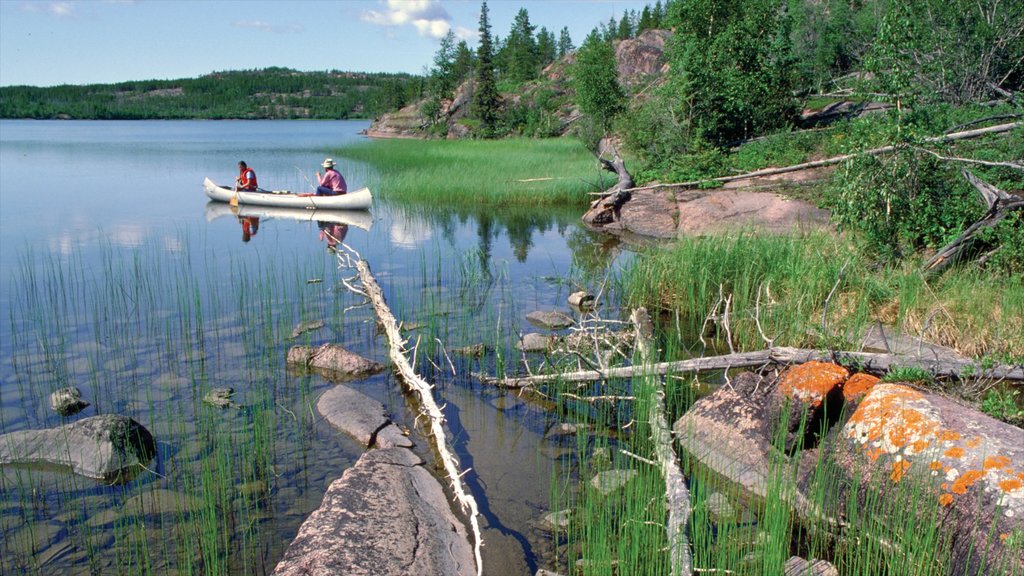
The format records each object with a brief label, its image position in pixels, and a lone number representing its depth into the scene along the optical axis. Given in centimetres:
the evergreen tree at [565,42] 10682
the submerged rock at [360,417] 600
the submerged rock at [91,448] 536
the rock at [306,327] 867
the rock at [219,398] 658
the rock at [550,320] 915
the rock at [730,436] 542
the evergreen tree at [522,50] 7375
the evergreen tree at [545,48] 8900
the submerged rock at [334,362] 760
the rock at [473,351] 788
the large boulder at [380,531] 396
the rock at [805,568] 395
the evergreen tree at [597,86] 3175
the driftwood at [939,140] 859
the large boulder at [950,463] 386
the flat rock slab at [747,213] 1342
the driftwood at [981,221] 825
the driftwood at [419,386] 463
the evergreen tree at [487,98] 5612
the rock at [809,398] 534
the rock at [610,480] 502
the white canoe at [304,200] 1867
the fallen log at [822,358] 592
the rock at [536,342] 807
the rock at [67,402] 639
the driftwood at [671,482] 391
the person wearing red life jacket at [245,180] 1995
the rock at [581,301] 994
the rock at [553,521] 482
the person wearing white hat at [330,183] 1933
